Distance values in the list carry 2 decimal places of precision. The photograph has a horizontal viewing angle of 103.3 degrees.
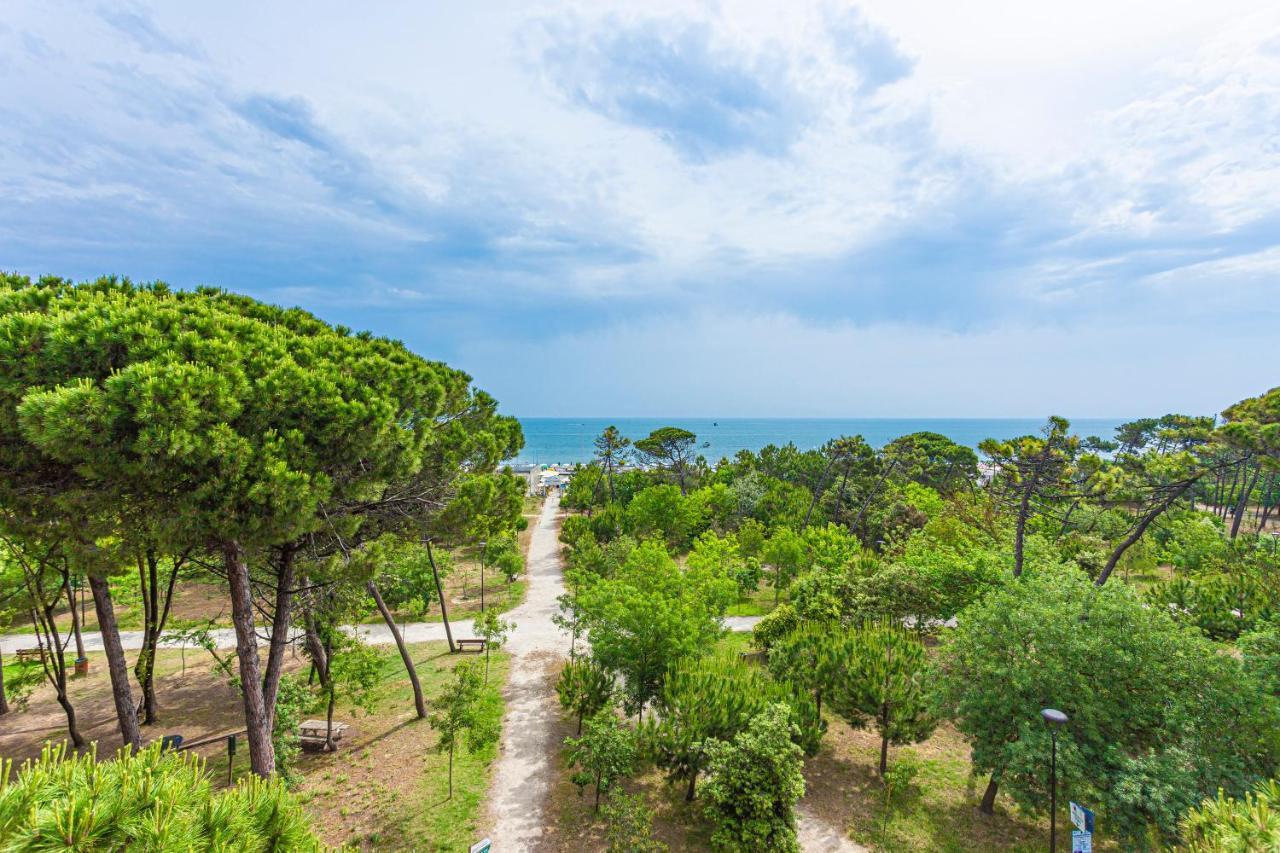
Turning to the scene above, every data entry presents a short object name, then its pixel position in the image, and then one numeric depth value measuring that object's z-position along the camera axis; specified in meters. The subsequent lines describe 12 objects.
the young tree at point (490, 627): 17.03
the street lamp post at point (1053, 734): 8.27
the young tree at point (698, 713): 11.85
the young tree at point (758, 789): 9.98
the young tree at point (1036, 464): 18.30
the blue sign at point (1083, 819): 8.59
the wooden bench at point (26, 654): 17.42
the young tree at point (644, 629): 14.39
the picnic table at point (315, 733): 13.93
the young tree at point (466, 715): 11.82
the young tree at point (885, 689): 13.04
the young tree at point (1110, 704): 9.44
